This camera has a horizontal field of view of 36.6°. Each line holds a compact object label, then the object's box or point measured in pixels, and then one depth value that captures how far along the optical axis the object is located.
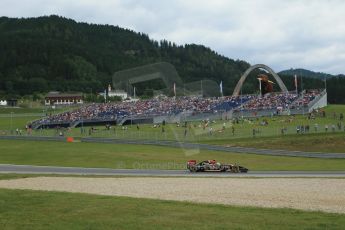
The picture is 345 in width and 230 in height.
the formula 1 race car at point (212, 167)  38.62
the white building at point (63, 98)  183.61
